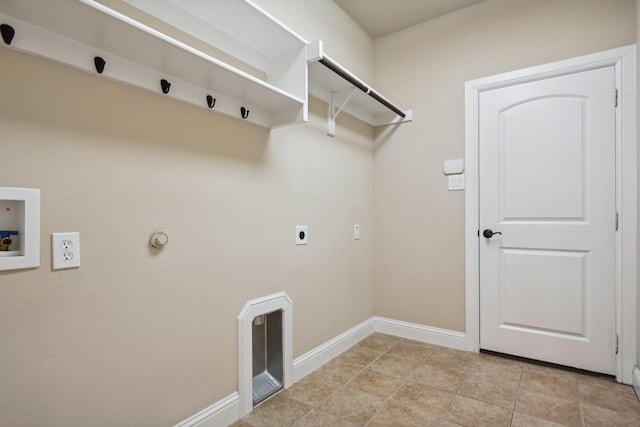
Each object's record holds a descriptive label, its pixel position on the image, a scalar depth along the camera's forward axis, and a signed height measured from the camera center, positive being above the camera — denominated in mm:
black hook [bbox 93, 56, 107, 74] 1150 +521
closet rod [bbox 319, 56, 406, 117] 1860 +839
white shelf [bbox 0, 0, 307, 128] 989 +576
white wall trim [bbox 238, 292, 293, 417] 1709 -652
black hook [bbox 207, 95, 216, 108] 1529 +518
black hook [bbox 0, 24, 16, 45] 948 +521
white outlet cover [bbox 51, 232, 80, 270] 1087 -114
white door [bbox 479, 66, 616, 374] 2141 -40
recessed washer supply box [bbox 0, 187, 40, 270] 1004 -38
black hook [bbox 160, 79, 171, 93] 1347 +520
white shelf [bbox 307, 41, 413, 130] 1856 +848
